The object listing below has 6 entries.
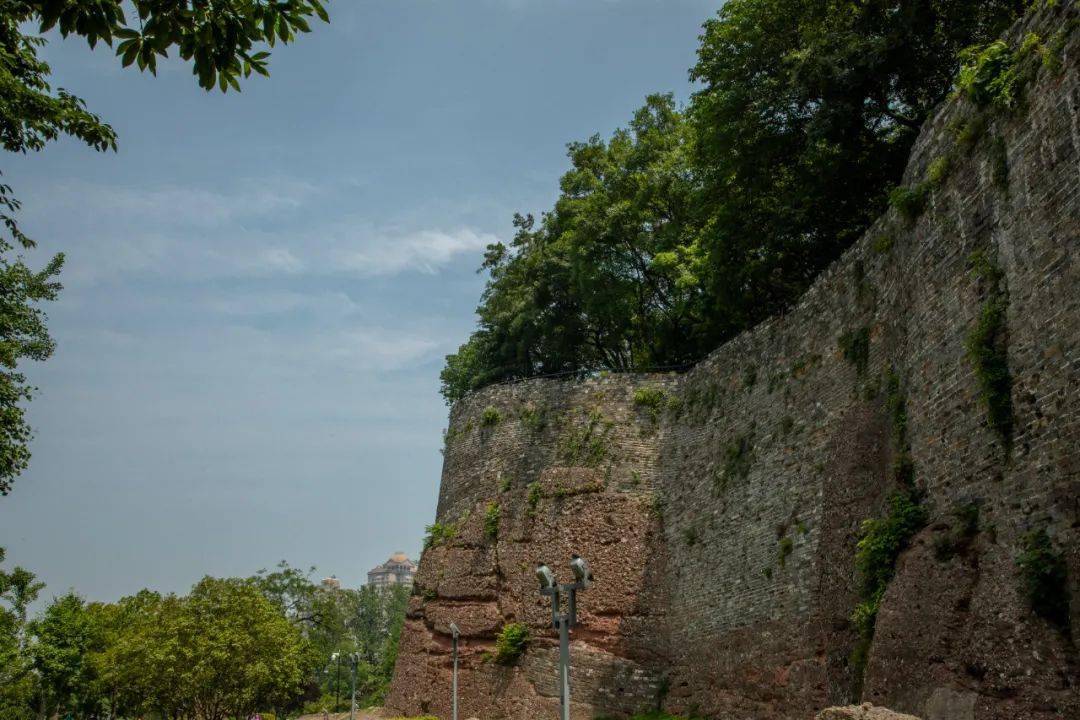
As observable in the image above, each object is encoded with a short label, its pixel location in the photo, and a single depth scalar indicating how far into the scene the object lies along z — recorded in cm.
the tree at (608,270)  3083
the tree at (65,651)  4300
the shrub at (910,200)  1402
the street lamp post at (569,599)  1345
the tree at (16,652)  4075
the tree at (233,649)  3003
